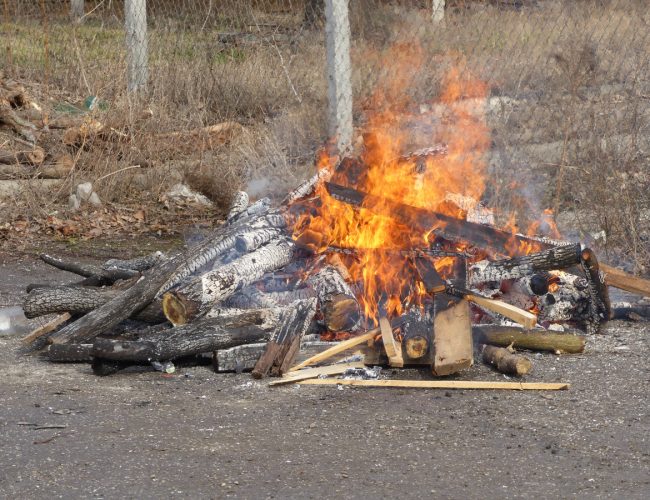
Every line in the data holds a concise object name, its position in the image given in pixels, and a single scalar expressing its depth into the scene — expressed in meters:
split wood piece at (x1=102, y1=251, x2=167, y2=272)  13.44
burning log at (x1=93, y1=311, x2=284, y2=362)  10.16
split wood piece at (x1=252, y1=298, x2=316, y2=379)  10.15
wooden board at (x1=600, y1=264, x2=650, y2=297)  11.77
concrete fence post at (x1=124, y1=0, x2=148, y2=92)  20.09
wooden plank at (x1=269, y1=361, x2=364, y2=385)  9.88
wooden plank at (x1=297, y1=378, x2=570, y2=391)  9.66
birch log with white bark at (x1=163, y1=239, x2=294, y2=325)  10.95
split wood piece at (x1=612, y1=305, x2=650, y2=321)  12.15
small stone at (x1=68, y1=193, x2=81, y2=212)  17.83
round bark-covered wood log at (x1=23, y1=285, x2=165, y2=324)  11.41
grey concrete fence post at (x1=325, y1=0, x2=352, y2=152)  16.23
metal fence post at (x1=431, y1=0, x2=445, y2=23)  20.84
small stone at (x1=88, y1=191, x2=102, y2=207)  18.05
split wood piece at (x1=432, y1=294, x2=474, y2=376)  9.89
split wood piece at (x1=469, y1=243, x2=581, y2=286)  10.96
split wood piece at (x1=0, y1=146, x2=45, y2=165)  18.08
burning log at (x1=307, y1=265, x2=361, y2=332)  11.00
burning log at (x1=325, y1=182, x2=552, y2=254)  11.73
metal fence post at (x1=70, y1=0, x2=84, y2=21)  22.05
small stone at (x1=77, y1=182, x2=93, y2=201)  18.02
